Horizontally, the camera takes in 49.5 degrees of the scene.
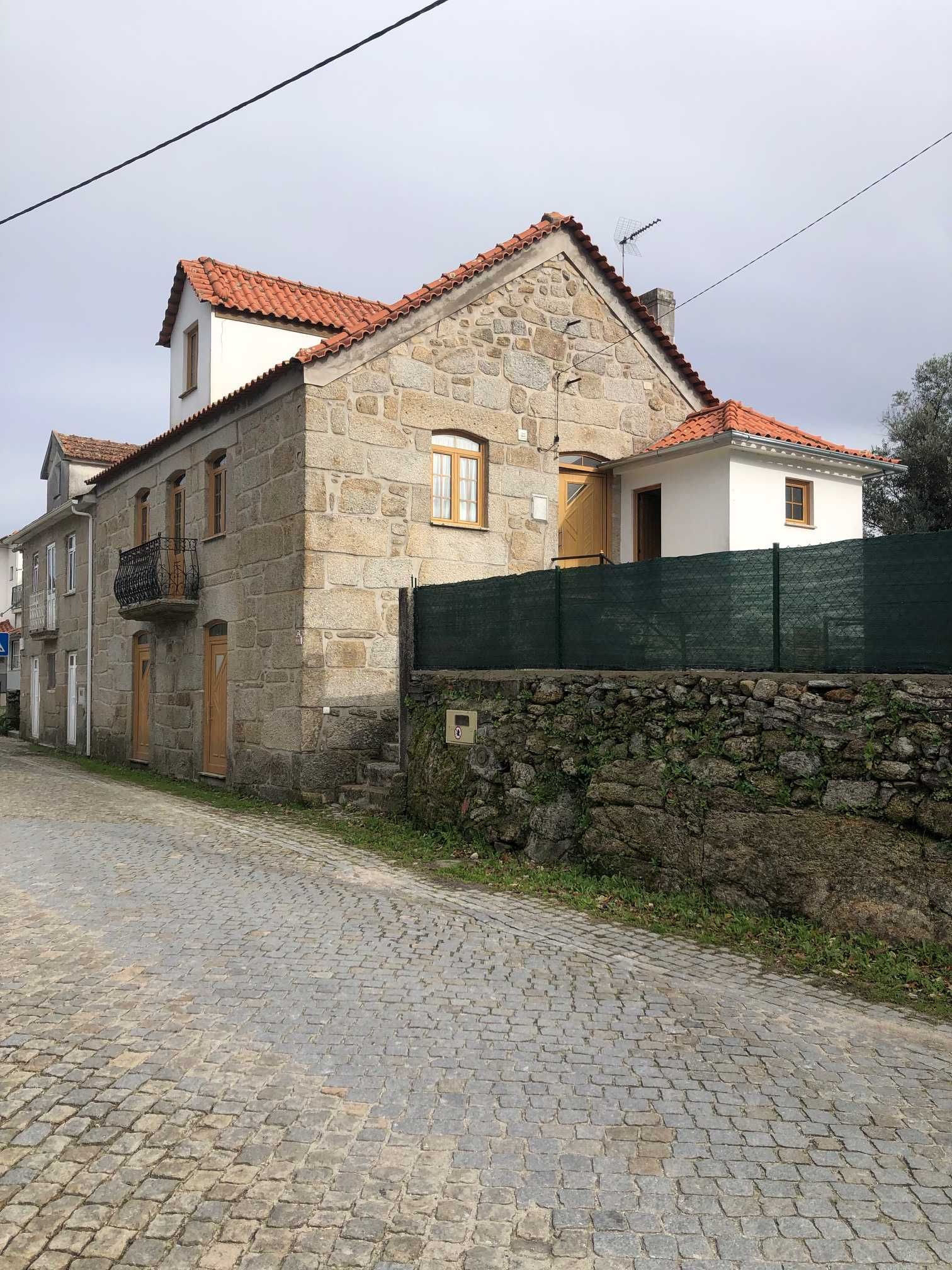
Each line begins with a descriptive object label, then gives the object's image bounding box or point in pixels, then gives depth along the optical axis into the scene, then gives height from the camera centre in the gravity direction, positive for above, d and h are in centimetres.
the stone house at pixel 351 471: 1389 +274
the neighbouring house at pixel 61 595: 2444 +151
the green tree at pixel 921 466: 2720 +498
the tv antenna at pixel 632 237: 1905 +775
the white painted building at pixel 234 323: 1769 +584
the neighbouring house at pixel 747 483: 1459 +253
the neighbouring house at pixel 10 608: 3934 +203
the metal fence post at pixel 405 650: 1227 +5
